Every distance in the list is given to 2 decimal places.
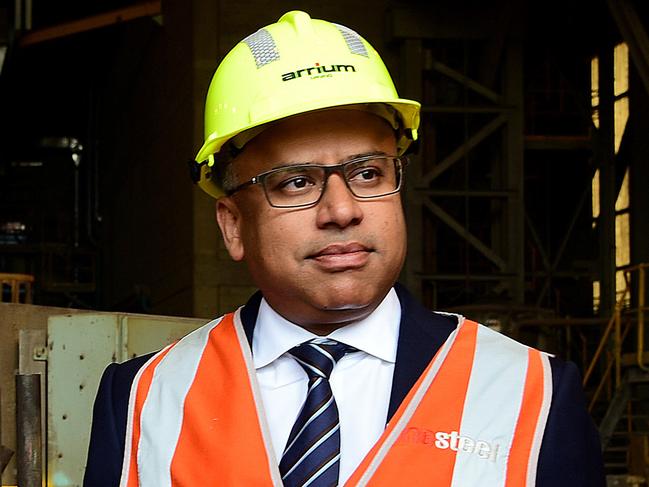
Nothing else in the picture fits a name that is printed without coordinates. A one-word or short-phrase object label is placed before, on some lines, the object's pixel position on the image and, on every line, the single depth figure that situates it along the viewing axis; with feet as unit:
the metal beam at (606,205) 52.19
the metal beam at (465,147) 43.96
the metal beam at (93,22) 44.80
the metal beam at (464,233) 43.57
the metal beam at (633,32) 36.37
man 6.84
